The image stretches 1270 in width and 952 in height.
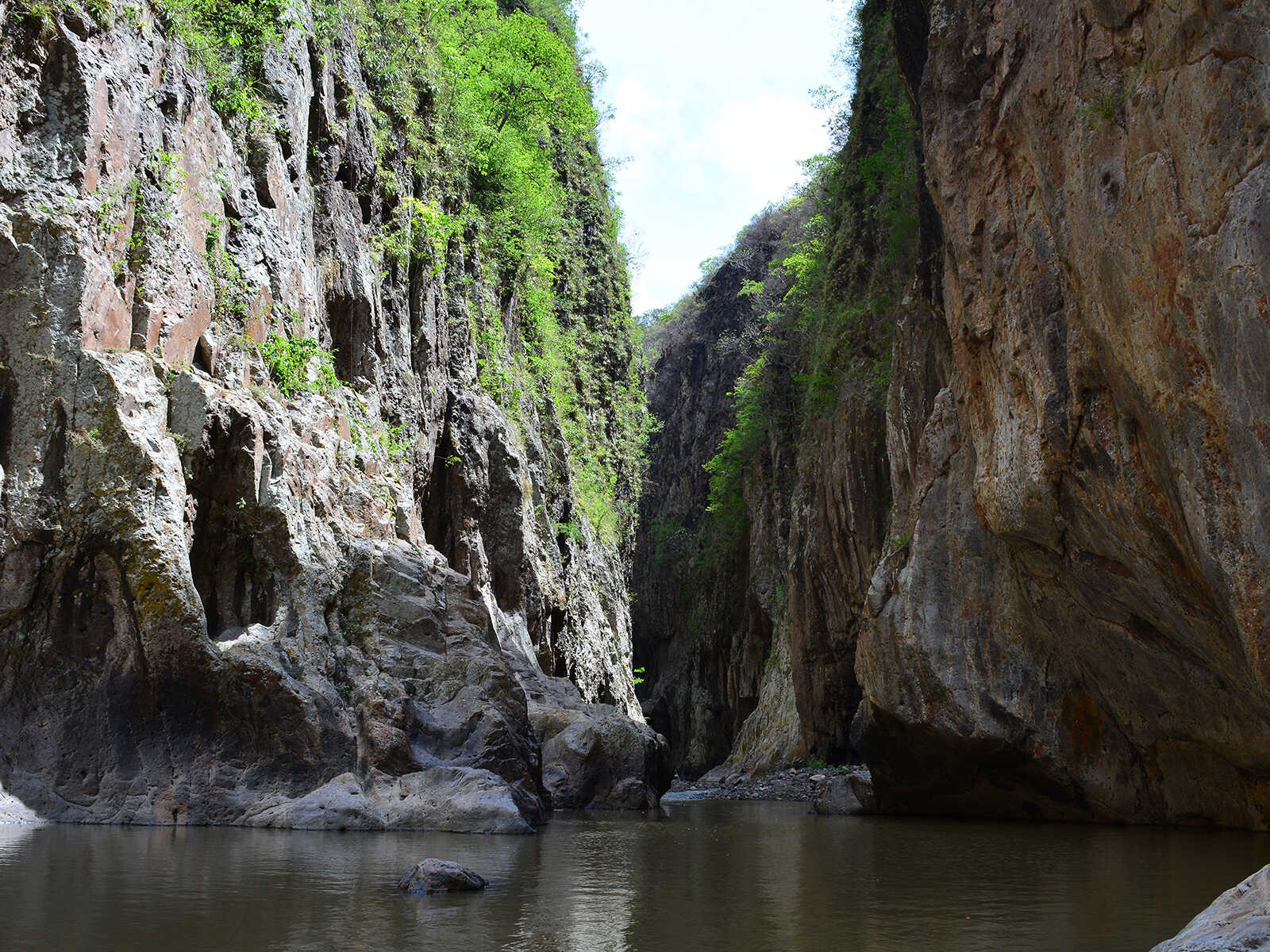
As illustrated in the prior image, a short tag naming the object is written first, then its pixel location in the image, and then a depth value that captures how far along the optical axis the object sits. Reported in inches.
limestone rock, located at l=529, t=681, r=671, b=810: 763.4
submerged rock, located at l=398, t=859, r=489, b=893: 270.1
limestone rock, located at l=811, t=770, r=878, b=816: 737.6
